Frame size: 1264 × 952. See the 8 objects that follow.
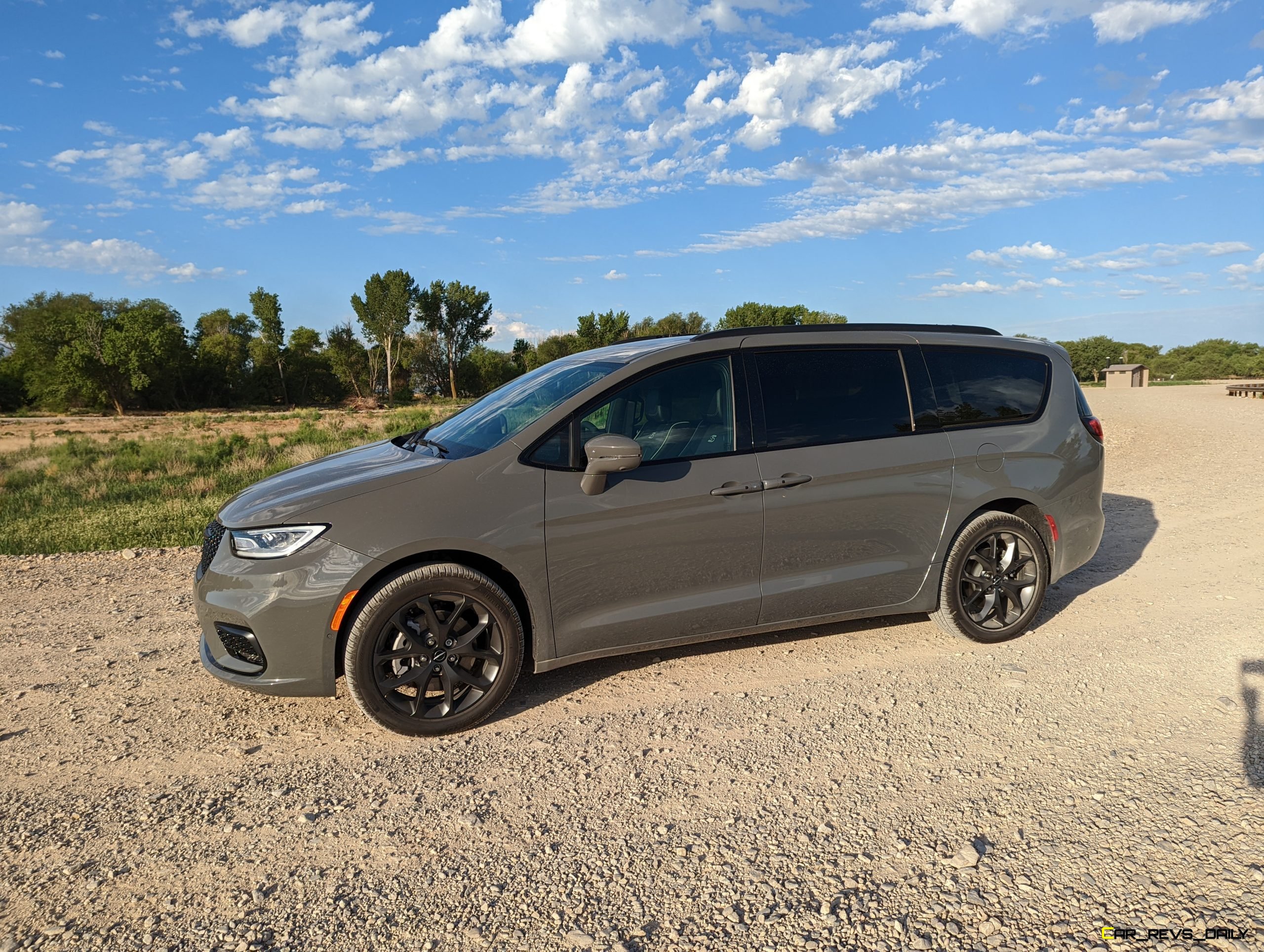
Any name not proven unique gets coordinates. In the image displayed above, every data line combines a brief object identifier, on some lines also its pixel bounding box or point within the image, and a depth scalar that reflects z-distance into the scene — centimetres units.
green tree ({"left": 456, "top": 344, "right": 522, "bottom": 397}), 8519
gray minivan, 362
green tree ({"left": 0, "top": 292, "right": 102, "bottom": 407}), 5775
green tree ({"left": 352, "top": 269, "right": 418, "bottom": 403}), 7769
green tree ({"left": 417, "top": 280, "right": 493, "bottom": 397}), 8181
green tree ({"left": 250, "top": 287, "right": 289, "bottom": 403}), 7056
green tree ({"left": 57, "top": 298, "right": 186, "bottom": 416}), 5669
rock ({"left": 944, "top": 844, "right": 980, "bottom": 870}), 269
